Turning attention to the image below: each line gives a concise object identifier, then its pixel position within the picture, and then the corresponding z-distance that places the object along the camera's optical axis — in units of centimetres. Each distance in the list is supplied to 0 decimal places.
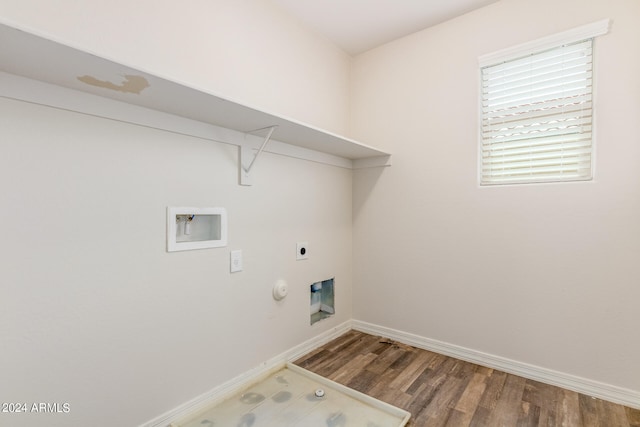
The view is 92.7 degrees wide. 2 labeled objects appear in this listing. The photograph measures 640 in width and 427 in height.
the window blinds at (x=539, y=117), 191
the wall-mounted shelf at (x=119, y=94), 98
